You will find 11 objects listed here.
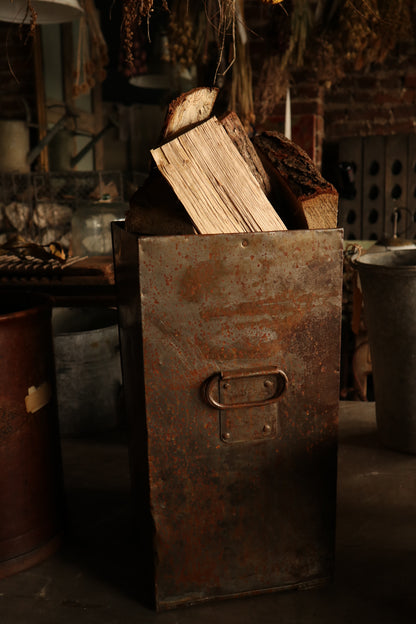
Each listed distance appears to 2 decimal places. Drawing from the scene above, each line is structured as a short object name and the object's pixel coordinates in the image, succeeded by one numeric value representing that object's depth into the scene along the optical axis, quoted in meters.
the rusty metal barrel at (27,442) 1.54
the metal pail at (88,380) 2.43
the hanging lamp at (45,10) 1.97
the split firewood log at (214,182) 1.29
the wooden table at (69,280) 2.51
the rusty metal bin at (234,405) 1.28
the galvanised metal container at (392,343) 2.13
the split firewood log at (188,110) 1.34
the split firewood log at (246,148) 1.41
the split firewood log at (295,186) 1.36
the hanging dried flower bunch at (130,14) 1.47
